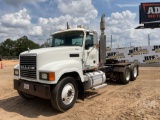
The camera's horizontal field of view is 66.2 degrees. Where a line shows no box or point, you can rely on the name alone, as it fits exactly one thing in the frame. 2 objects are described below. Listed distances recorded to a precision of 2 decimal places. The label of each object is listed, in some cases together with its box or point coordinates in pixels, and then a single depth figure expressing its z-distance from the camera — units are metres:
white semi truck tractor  3.89
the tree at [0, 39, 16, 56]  65.57
